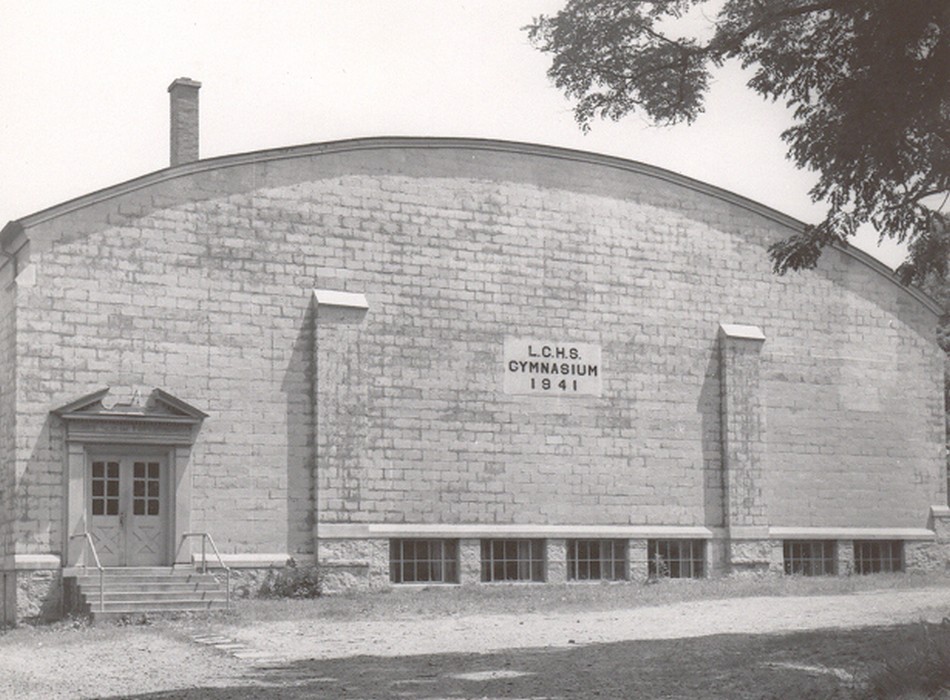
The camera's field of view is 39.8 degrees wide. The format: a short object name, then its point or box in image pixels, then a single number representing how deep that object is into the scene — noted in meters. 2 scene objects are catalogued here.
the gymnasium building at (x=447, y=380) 21.53
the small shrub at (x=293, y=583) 22.09
